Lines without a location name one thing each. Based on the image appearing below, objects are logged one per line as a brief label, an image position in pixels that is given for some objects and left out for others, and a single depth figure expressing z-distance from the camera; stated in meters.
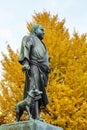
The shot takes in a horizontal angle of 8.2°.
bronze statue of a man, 10.47
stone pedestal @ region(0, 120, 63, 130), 9.56
